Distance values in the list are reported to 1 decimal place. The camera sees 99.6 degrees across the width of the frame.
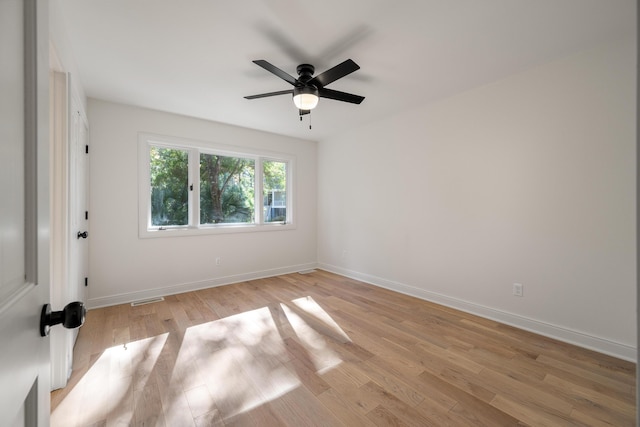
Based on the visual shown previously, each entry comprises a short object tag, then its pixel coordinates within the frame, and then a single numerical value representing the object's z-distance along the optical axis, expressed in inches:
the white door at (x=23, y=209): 17.1
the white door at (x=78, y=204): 78.0
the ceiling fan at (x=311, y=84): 78.7
